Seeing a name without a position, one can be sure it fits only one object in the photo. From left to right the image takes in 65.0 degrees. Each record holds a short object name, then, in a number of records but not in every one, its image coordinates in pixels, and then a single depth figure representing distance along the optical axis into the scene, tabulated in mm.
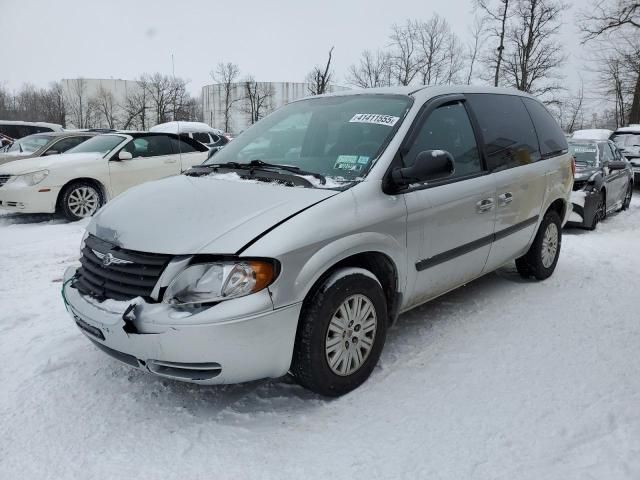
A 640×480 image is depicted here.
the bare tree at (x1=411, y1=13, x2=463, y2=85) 36656
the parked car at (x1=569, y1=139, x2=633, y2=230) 7754
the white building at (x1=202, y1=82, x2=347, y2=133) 63719
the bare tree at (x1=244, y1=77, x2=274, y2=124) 58000
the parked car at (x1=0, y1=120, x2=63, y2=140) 17073
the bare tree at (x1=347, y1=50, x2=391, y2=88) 39625
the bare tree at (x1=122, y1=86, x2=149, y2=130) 59066
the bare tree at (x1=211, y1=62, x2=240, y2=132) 60431
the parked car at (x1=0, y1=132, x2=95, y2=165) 10969
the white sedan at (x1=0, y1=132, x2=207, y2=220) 7930
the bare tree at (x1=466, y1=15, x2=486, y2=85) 32228
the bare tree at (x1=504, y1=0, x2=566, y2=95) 29188
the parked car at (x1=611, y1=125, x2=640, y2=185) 13617
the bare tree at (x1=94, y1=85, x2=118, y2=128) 64375
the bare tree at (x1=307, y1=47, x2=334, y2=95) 42191
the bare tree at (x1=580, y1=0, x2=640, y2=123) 26047
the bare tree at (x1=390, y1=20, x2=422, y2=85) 37781
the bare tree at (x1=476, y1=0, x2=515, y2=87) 29297
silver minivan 2430
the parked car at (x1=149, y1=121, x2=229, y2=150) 15828
